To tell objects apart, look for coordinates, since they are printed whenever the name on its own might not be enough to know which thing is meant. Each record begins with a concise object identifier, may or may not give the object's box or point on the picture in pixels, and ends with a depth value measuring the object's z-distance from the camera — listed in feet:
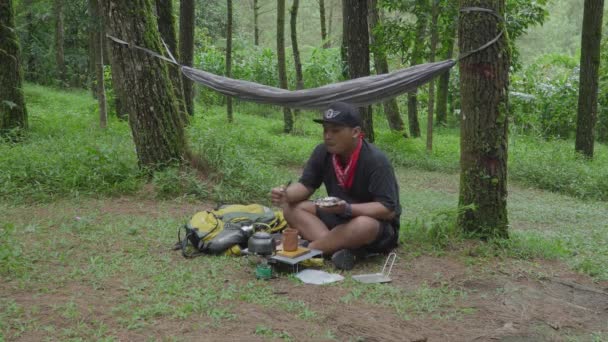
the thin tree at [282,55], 32.12
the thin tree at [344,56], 28.16
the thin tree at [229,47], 32.04
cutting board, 10.57
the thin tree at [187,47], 27.45
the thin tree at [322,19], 44.95
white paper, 10.17
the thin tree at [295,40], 33.67
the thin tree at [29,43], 51.52
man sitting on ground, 10.91
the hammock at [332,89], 15.66
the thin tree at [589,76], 25.89
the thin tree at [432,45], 26.00
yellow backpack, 11.66
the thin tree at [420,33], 26.81
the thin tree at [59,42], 45.70
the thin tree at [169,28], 24.29
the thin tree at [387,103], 32.20
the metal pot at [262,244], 10.73
